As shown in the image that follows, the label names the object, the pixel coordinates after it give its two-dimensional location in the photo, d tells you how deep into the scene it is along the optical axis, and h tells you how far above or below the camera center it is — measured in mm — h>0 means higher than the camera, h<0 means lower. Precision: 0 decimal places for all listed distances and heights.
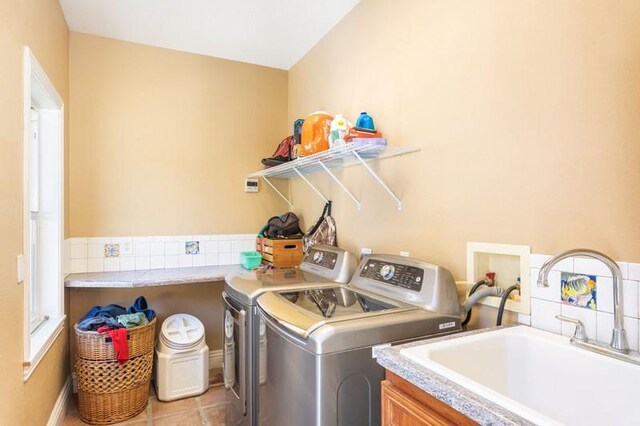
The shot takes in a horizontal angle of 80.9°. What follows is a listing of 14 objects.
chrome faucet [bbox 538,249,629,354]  988 -189
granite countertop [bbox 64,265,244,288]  2416 -413
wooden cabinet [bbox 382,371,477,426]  871 -488
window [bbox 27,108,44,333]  2199 +16
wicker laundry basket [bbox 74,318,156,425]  2297 -995
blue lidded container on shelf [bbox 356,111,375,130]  2068 +515
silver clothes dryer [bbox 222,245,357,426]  1743 -494
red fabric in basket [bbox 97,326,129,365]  2289 -757
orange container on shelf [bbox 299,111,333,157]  2293 +515
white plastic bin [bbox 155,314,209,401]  2586 -1018
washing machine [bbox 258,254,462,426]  1224 -424
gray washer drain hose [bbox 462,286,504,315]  1384 -305
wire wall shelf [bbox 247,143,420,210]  1855 +332
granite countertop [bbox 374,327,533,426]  737 -395
